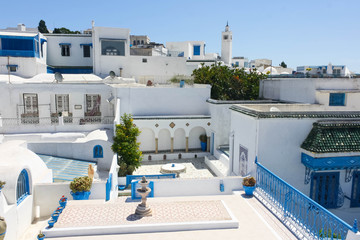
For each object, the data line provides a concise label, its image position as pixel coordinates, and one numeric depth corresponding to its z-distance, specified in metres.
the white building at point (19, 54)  24.06
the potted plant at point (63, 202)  9.85
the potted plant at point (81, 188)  10.85
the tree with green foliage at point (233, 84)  24.03
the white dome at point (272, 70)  41.70
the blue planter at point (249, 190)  11.02
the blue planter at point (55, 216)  8.79
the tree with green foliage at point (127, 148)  16.48
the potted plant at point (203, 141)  22.19
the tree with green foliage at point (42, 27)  56.66
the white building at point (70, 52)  29.44
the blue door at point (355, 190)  11.84
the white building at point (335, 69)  27.90
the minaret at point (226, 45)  45.97
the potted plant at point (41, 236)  7.84
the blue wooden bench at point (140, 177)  12.96
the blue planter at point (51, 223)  8.45
